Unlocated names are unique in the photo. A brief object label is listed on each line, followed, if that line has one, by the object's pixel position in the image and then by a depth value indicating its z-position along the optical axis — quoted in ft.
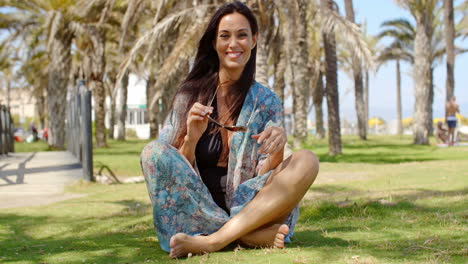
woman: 10.77
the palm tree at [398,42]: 112.78
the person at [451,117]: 65.21
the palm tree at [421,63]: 73.50
